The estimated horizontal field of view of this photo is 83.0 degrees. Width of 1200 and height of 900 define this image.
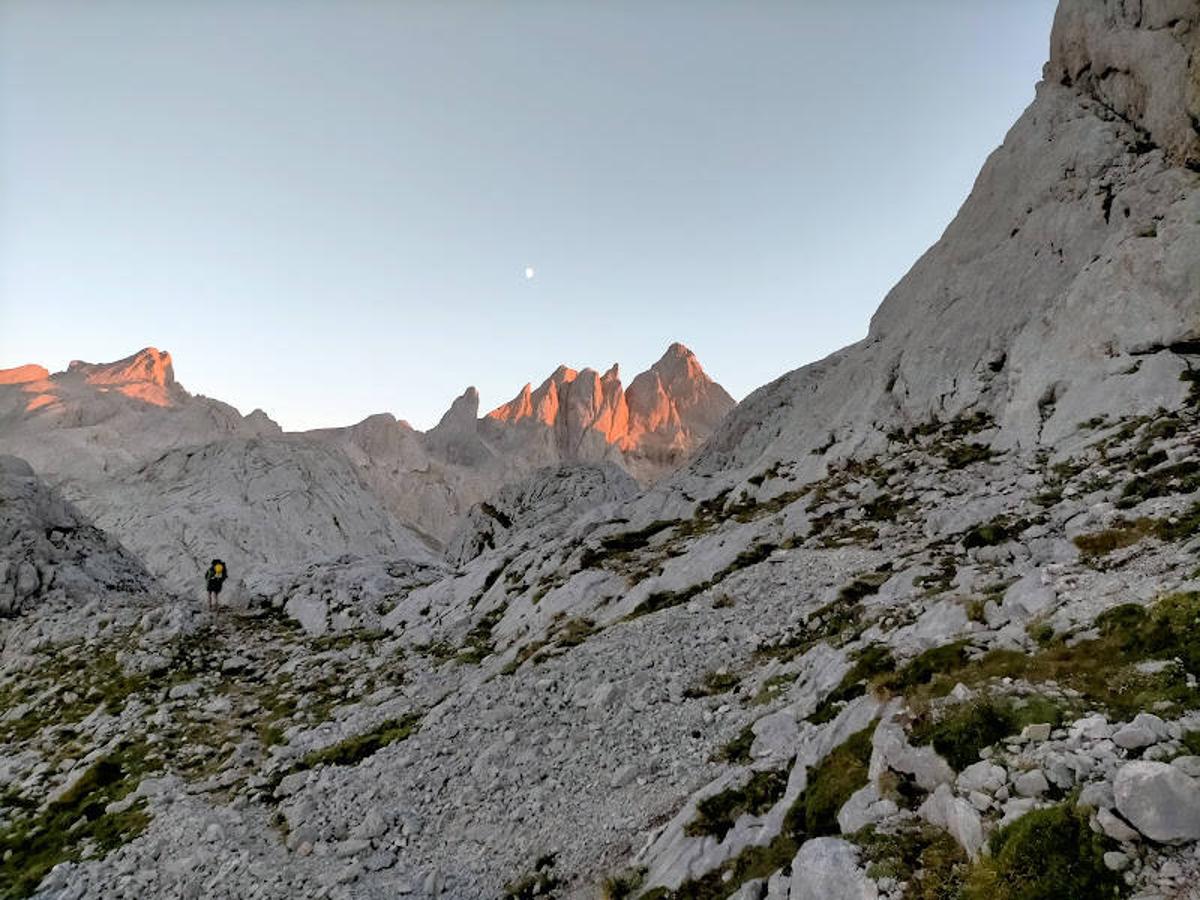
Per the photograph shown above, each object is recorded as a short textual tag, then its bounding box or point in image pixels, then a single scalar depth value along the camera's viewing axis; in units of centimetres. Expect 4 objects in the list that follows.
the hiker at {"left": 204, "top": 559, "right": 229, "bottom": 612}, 5240
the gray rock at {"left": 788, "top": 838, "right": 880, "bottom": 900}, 922
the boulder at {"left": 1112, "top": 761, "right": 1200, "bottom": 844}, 737
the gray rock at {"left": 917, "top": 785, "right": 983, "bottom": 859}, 878
